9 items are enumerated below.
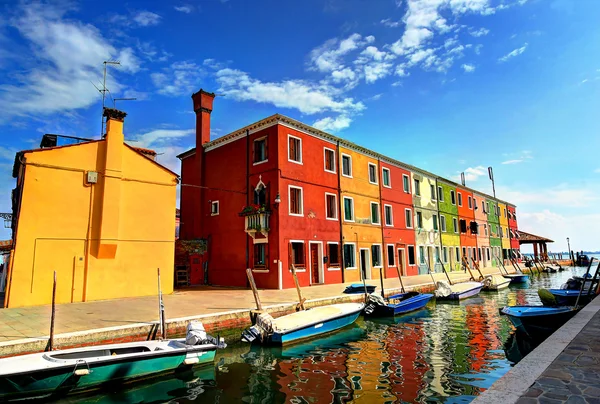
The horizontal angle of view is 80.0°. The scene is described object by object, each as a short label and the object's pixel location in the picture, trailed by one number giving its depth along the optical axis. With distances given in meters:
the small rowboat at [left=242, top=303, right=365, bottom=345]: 9.59
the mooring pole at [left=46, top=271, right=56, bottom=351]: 7.29
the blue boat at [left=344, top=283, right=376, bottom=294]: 15.49
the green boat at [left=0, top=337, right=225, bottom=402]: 6.03
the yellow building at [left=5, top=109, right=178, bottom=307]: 12.48
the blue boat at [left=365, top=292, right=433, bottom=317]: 13.58
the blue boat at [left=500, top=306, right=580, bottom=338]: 9.45
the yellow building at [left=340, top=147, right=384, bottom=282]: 21.78
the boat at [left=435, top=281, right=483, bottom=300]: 17.69
